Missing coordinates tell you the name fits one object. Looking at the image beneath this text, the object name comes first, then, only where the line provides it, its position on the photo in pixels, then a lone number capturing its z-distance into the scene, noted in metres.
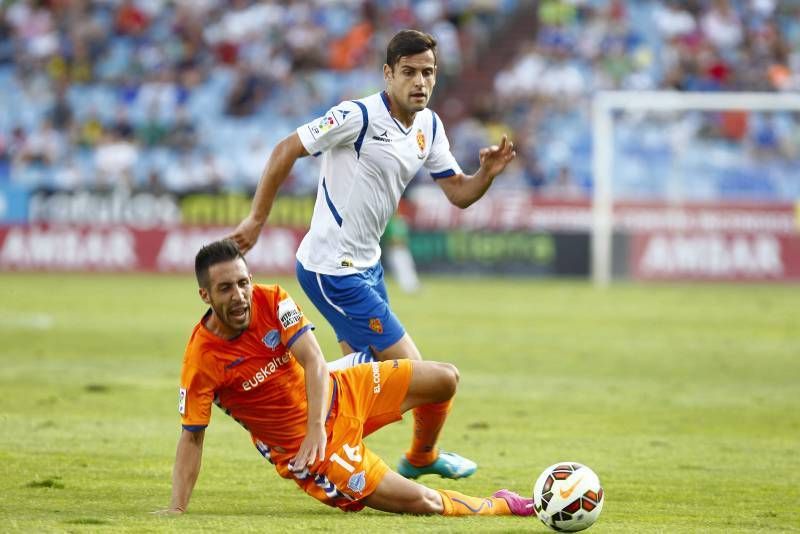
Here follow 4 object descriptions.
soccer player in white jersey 16.62
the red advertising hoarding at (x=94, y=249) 61.06
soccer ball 13.76
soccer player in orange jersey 14.04
